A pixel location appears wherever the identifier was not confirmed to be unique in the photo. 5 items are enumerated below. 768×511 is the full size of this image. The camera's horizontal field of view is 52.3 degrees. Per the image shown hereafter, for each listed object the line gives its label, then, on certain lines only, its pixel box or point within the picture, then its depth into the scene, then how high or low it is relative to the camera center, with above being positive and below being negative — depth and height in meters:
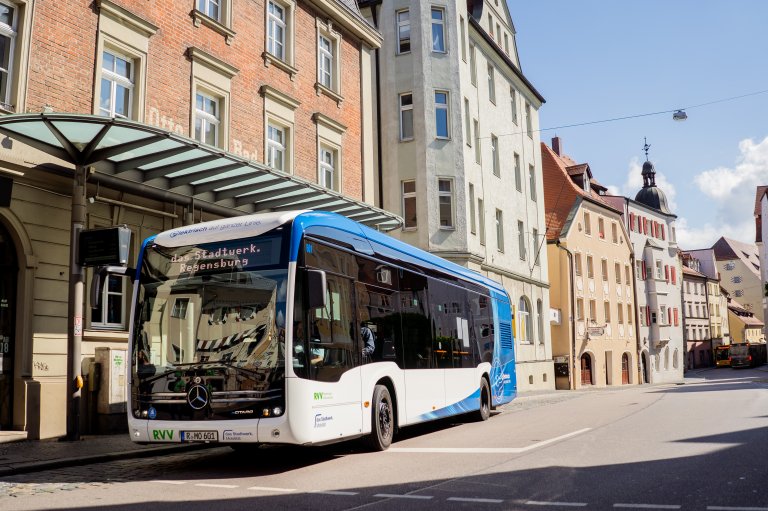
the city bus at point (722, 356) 84.38 -0.78
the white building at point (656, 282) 60.22 +5.44
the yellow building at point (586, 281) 45.12 +4.46
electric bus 9.06 +0.26
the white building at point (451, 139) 29.83 +8.60
